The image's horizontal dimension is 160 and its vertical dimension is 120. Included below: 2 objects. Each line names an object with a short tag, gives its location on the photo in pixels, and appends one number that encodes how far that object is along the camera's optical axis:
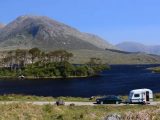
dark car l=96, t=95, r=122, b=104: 64.44
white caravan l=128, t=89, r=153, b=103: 66.00
